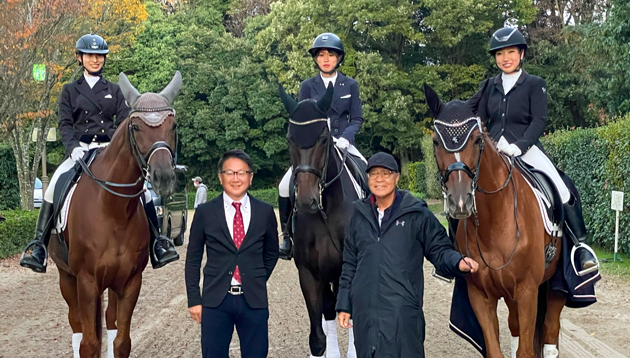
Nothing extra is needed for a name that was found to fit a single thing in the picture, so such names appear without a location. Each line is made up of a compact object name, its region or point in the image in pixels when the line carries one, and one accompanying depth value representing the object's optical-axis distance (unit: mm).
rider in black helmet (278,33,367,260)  7320
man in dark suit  5227
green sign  18152
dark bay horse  6070
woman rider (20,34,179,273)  7070
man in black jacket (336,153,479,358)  4891
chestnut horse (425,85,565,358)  5508
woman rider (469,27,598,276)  6285
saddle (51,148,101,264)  6758
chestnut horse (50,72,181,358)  6262
